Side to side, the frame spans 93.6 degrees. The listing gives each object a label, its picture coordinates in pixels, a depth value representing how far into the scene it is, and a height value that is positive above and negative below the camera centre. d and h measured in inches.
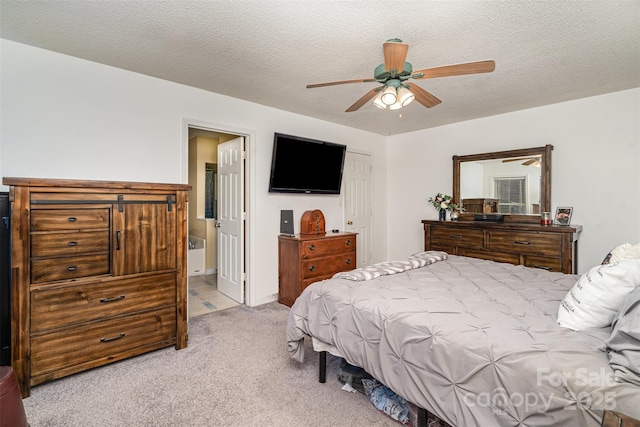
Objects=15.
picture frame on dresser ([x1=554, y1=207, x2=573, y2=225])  141.3 -2.4
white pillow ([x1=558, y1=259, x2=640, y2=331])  51.8 -15.3
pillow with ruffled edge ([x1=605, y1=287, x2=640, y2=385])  40.6 -19.2
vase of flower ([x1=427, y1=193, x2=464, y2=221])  177.2 +2.6
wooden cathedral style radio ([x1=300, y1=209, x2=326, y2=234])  157.9 -6.6
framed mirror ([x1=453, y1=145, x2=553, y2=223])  150.6 +15.0
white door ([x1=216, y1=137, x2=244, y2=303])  151.3 -4.9
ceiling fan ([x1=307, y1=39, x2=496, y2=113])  71.6 +35.0
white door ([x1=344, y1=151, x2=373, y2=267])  193.0 +5.3
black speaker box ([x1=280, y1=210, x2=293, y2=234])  156.2 -6.1
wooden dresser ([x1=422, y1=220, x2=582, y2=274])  130.1 -15.4
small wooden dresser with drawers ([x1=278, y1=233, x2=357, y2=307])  143.1 -25.0
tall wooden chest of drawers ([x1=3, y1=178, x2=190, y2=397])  78.2 -18.8
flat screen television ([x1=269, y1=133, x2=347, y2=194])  151.4 +24.1
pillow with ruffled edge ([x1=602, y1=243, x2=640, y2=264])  73.7 -10.5
